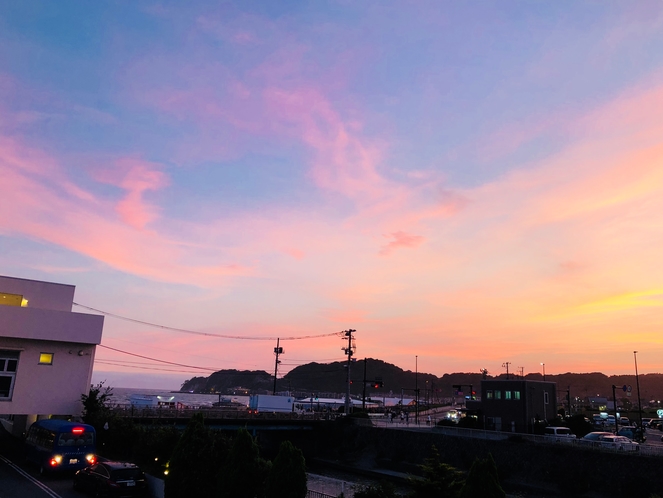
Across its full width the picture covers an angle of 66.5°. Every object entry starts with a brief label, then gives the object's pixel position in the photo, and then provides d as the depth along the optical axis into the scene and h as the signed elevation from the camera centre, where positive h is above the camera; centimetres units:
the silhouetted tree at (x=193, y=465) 2284 -410
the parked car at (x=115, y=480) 2414 -525
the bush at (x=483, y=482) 1627 -297
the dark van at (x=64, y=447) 2996 -472
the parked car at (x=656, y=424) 8188 -481
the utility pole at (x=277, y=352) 8838 +425
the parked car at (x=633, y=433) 6127 -469
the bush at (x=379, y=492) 1890 -401
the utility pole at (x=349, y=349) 7709 +477
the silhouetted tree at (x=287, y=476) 2003 -383
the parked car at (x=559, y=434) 5200 -460
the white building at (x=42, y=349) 4050 +129
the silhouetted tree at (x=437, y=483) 1898 -361
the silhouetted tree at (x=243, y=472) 2153 -401
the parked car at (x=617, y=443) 4493 -440
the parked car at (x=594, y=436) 5037 -442
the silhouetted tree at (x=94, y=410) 4150 -348
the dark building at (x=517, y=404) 6902 -202
